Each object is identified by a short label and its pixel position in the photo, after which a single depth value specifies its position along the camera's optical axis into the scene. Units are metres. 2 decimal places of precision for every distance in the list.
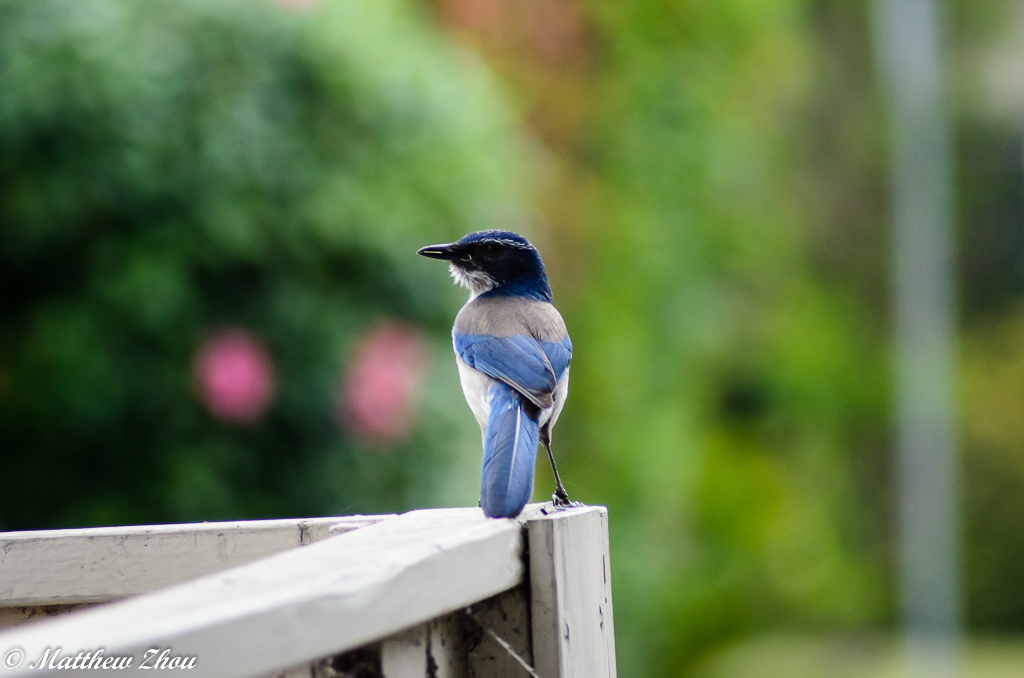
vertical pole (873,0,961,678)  21.55
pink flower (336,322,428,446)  8.02
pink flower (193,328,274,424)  7.52
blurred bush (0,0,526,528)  7.51
